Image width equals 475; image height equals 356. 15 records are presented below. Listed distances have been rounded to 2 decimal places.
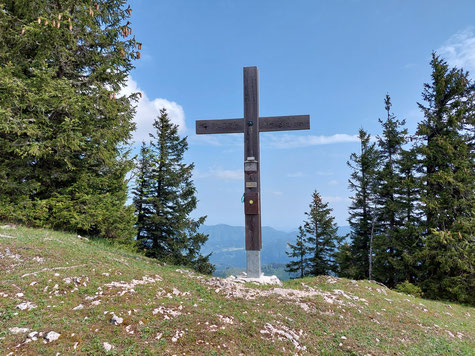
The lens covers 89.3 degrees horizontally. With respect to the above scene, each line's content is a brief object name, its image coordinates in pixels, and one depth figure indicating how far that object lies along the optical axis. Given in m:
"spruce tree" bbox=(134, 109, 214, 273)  17.39
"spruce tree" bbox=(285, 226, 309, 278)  24.92
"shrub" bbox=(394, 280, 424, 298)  12.61
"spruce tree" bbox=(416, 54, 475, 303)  12.91
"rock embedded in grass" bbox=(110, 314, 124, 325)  3.78
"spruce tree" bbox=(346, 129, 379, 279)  20.47
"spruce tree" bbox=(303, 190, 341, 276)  23.61
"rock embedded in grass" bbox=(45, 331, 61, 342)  3.30
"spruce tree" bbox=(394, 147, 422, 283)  15.35
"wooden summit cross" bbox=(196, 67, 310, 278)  7.81
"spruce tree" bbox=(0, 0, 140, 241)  9.02
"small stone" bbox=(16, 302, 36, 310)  3.94
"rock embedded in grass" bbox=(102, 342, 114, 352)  3.25
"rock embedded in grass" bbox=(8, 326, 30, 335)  3.39
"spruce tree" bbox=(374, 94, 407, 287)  17.28
